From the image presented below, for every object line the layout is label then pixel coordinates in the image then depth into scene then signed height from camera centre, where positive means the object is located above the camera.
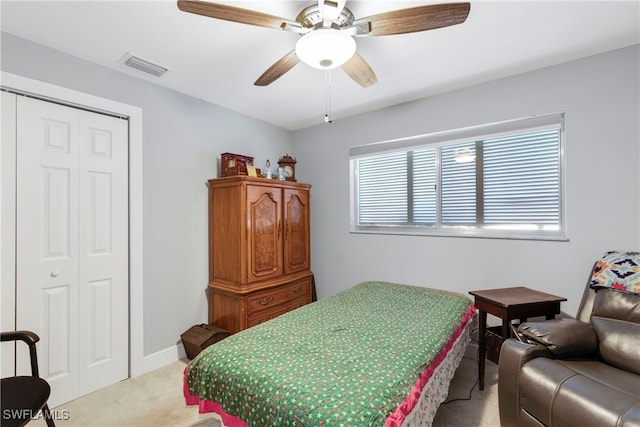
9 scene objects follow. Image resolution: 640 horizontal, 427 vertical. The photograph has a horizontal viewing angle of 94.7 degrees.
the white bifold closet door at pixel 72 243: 1.98 -0.21
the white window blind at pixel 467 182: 2.46 +0.29
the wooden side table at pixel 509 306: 2.02 -0.67
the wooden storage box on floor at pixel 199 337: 2.58 -1.12
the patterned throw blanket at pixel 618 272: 1.79 -0.39
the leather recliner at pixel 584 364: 1.28 -0.80
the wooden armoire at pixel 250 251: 2.81 -0.39
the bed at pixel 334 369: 1.14 -0.71
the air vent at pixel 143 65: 2.19 +1.15
